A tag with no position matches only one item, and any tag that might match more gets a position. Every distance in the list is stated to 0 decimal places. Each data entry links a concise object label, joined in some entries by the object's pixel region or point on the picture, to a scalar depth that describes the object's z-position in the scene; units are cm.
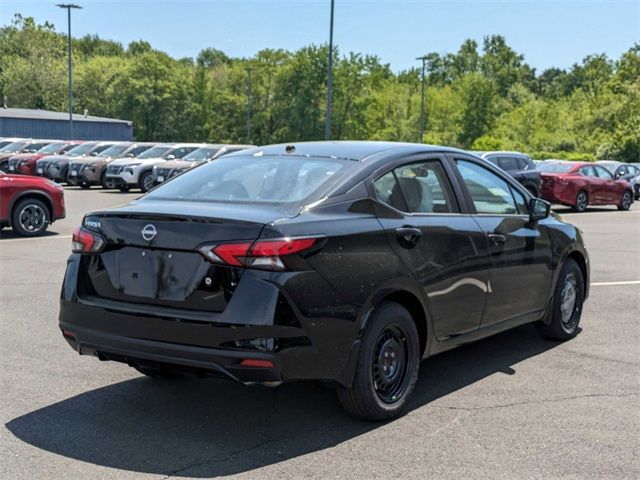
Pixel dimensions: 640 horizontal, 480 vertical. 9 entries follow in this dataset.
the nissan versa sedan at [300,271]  400
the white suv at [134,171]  2623
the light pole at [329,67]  3457
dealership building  6225
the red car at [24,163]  2941
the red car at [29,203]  1358
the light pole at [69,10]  4980
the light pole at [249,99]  7825
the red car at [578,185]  2247
